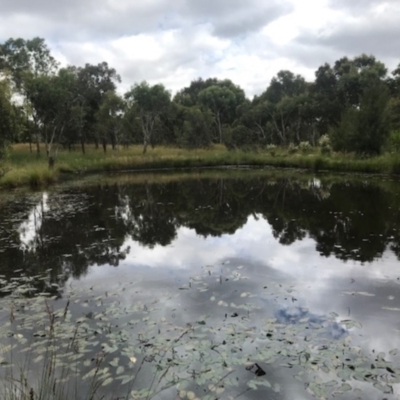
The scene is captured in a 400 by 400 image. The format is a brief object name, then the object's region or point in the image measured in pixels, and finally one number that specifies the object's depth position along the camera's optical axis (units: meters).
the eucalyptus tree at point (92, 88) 47.07
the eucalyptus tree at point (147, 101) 45.19
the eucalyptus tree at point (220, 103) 60.56
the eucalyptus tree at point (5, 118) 18.58
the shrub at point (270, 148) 40.49
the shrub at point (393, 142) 27.12
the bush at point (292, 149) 37.56
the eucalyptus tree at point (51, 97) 31.66
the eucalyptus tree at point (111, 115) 43.06
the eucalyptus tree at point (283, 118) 48.16
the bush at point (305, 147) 36.79
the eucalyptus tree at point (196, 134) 45.12
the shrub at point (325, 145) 32.57
